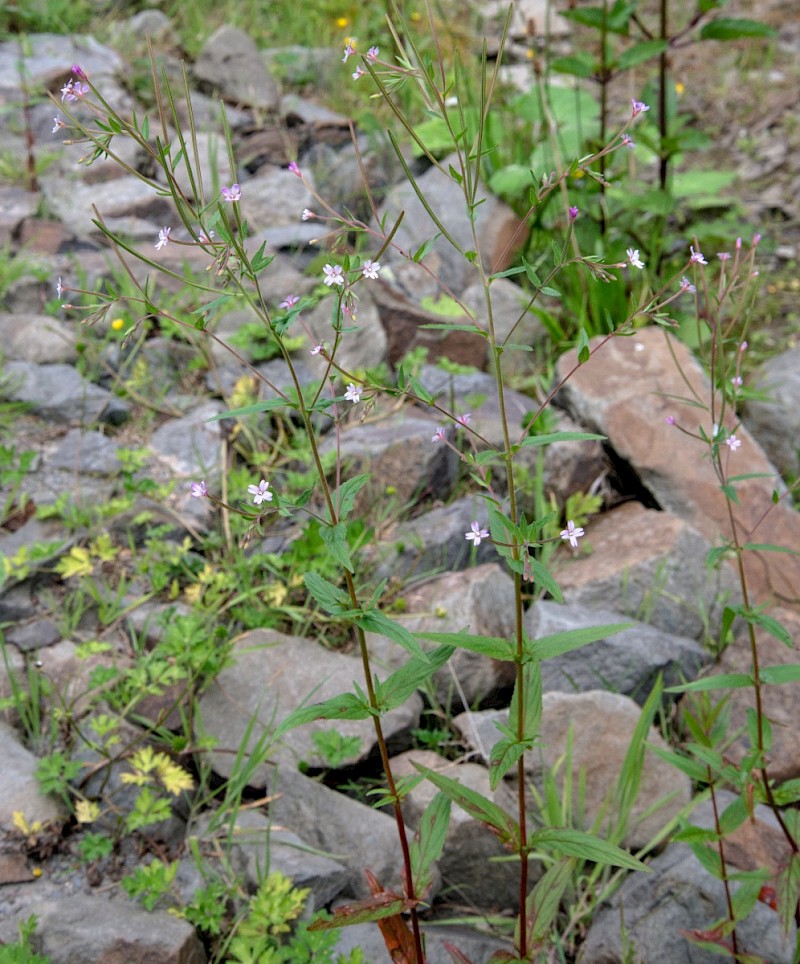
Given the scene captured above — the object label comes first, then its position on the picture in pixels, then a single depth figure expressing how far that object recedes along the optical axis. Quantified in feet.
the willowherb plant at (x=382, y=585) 4.07
